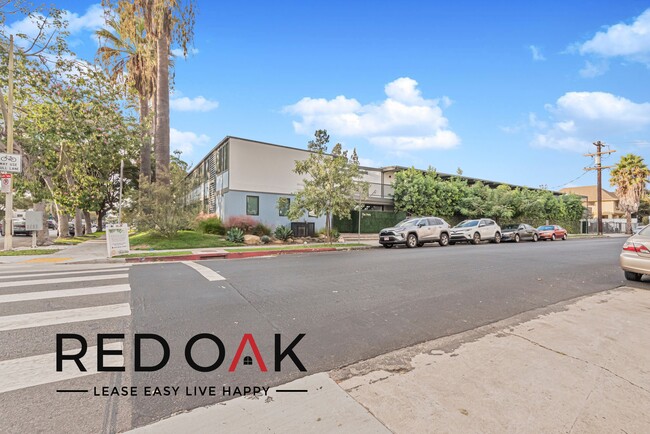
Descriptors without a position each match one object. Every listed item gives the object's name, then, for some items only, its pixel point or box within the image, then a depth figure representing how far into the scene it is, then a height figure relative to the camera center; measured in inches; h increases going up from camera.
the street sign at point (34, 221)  583.7 +1.8
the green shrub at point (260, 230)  820.6 -25.6
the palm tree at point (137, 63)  888.3 +461.8
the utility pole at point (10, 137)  519.2 +134.6
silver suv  743.1 -34.6
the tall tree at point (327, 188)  698.2 +65.2
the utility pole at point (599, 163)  1446.9 +235.4
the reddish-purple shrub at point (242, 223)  800.9 -7.5
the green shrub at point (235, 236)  725.9 -35.1
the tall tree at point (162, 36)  748.0 +437.7
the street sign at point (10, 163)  504.1 +91.4
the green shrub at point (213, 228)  819.6 -19.2
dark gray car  1005.8 -48.4
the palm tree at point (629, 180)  1642.5 +182.7
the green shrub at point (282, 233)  823.1 -33.7
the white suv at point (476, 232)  878.4 -38.1
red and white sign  509.4 +61.8
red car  1141.7 -55.4
